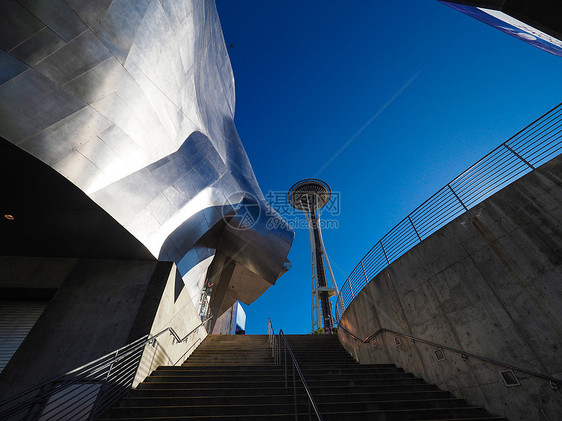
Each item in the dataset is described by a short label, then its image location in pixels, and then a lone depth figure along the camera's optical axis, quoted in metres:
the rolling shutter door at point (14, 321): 6.77
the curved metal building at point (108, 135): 4.31
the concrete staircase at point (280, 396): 3.96
